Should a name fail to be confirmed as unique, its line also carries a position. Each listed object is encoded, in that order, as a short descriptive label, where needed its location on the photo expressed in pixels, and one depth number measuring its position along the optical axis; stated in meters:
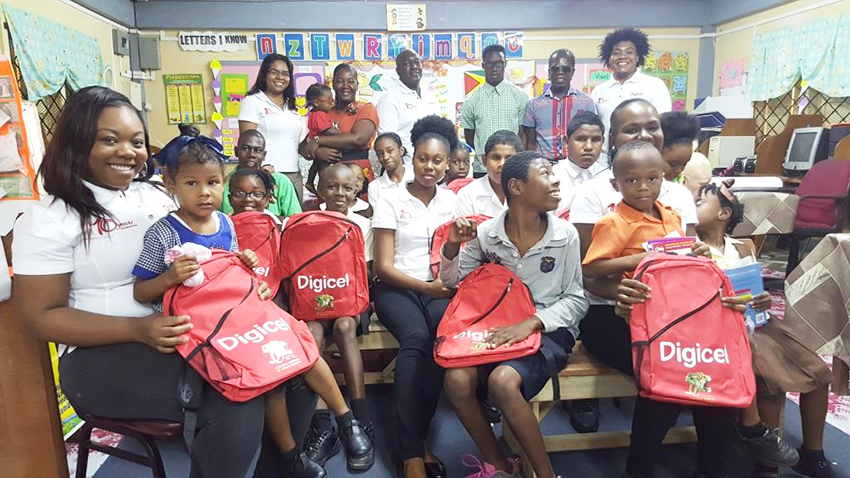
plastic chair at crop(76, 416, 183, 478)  1.33
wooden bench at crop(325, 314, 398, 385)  2.21
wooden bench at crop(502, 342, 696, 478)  1.78
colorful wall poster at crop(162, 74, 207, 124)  5.61
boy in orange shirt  1.63
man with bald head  3.53
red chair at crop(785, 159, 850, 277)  3.86
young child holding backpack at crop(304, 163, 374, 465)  1.91
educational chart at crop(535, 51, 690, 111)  5.90
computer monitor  4.59
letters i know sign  5.53
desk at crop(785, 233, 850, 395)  1.74
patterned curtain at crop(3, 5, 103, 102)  3.67
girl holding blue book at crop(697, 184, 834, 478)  1.71
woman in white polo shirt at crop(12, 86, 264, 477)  1.28
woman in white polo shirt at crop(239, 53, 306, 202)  3.08
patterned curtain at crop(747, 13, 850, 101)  4.52
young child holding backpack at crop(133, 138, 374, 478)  1.37
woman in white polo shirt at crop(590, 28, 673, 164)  3.39
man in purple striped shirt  3.41
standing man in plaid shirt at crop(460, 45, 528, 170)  3.69
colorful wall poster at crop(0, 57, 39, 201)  1.68
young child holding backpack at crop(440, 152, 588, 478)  1.60
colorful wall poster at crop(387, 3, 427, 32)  5.61
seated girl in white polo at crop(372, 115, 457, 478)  1.80
